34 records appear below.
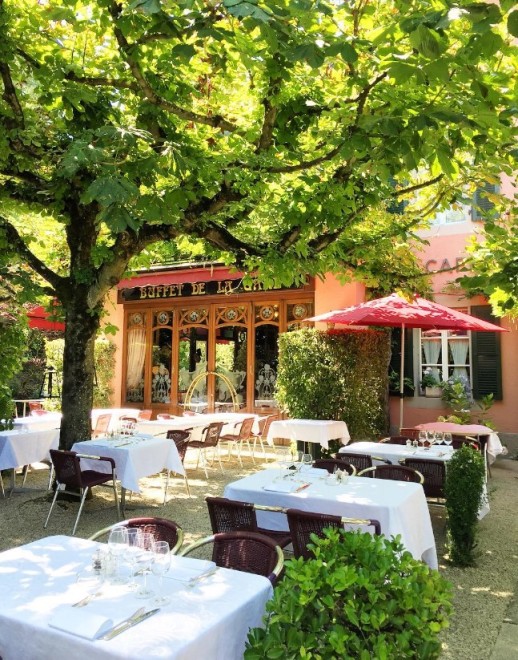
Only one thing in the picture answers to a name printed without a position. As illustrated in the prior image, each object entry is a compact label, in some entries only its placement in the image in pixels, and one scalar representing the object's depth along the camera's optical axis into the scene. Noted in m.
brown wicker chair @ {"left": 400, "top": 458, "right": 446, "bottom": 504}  6.12
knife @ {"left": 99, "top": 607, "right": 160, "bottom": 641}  2.02
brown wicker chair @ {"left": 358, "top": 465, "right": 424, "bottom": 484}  5.66
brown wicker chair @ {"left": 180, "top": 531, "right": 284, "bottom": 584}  3.14
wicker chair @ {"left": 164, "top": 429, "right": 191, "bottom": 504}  7.83
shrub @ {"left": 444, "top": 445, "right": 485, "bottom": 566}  5.01
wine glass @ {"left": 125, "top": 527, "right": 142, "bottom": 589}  2.53
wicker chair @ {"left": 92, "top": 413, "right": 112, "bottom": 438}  10.08
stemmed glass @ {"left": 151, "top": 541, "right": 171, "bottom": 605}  2.34
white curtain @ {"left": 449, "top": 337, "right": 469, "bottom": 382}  11.29
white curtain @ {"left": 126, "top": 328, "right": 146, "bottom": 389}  14.49
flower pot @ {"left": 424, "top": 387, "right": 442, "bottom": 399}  11.20
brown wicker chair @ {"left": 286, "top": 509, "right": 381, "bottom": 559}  3.72
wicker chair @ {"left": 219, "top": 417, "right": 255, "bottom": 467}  9.81
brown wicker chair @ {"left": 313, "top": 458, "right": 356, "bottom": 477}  5.85
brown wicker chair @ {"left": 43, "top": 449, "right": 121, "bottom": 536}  6.14
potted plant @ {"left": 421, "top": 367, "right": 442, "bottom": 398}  11.21
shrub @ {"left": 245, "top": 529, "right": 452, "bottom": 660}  1.90
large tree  2.87
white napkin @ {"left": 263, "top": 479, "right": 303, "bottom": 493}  4.53
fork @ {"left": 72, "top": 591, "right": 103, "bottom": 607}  2.32
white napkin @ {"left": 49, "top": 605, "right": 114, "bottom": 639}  2.03
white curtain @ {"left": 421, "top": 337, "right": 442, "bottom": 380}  11.54
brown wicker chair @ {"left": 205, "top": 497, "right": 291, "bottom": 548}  4.13
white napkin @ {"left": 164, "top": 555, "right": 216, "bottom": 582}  2.63
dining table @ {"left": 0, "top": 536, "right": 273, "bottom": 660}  2.00
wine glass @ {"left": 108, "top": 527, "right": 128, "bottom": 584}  2.54
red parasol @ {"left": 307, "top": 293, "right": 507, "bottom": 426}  8.43
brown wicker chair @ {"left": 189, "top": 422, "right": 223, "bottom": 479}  8.93
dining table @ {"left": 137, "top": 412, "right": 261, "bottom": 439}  9.47
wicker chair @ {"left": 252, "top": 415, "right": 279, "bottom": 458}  10.70
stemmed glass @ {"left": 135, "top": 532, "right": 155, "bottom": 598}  2.39
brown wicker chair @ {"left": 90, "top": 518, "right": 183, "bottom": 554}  3.41
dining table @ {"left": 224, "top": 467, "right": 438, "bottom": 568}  4.18
